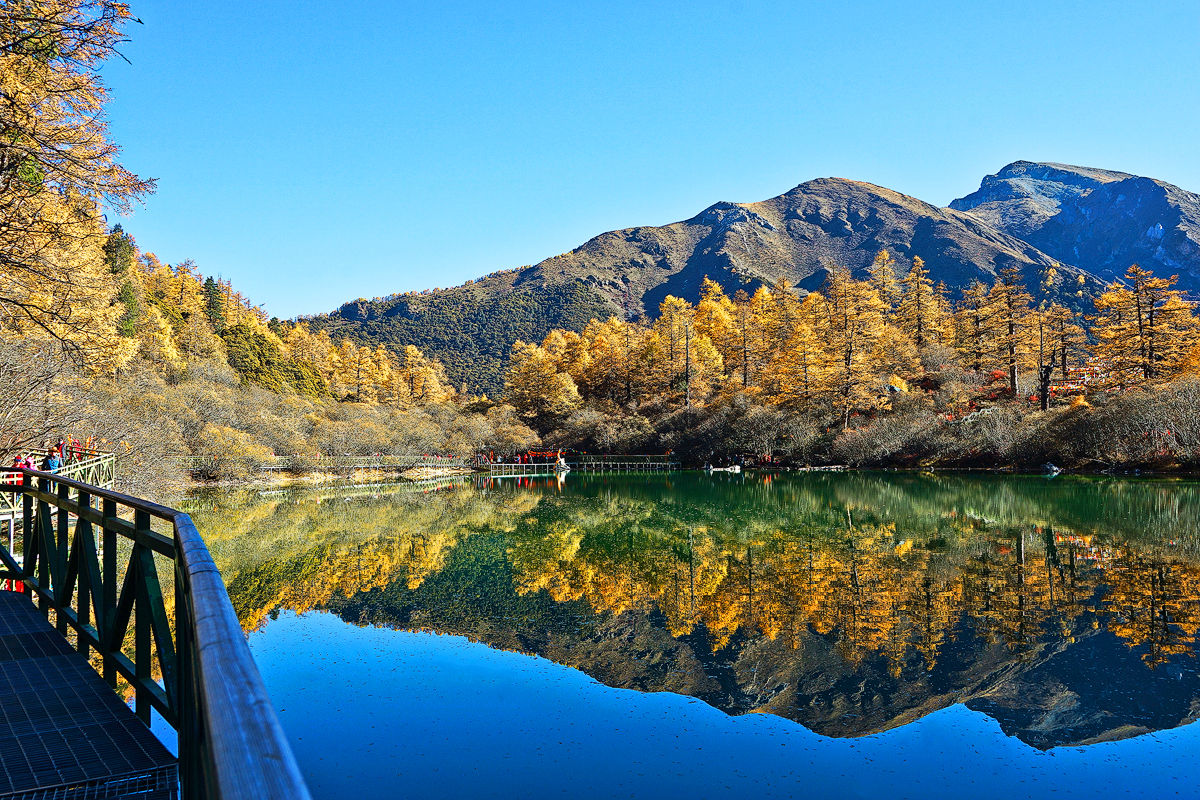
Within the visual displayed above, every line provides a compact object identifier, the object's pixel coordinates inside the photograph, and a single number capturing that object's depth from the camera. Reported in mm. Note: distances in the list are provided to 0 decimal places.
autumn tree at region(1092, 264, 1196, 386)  39819
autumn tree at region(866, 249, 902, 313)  59062
